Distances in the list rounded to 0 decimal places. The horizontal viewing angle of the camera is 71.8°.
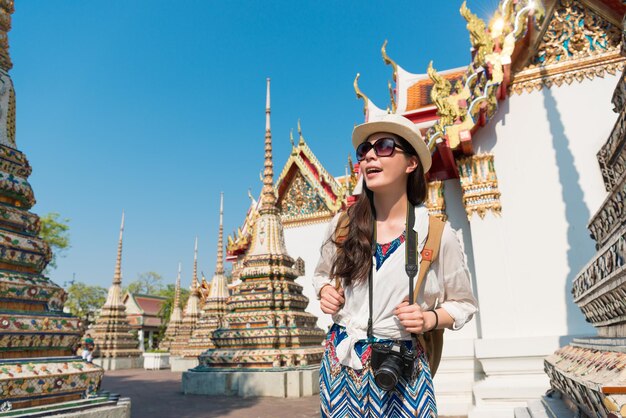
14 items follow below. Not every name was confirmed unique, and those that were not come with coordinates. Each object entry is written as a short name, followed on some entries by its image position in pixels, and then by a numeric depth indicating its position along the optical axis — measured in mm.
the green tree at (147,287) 51062
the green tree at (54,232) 23656
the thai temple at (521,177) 4156
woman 1308
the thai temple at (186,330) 14773
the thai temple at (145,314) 30117
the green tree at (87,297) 37150
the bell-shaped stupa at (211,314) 13779
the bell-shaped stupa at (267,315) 7543
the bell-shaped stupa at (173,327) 19875
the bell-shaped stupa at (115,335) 16812
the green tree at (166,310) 33656
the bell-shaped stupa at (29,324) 2869
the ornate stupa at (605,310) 1329
